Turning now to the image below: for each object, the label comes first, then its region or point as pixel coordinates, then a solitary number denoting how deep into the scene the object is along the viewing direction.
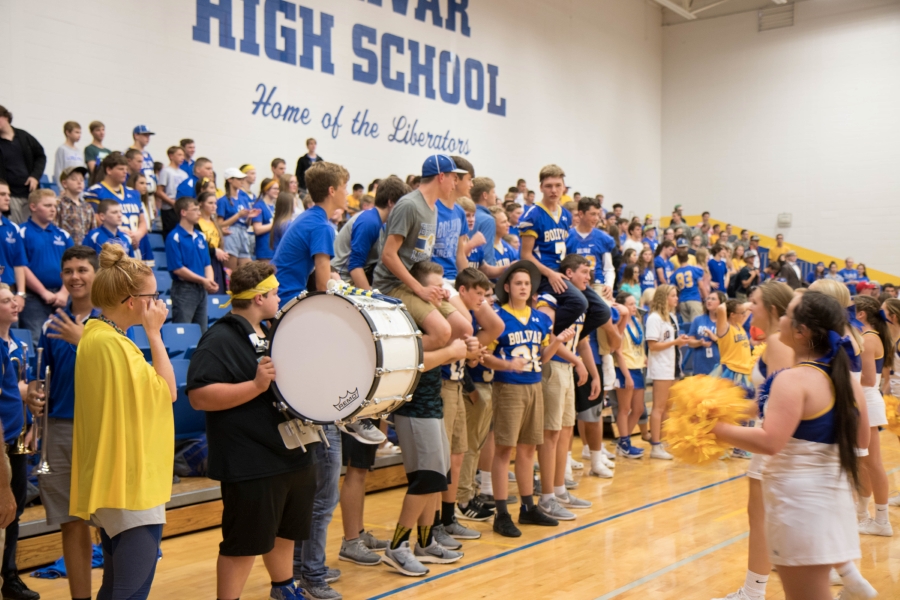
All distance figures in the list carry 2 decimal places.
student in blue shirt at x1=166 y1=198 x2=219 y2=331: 8.31
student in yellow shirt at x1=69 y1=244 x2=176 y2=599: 3.02
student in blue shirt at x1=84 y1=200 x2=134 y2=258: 7.60
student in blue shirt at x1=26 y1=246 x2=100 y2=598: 3.92
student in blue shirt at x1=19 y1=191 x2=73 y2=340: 6.89
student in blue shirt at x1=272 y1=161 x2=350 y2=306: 4.66
